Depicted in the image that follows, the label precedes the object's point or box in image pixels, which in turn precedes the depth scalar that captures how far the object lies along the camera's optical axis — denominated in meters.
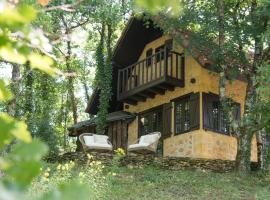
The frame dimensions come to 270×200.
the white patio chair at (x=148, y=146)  16.00
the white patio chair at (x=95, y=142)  16.14
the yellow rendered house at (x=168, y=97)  16.91
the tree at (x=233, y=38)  14.08
